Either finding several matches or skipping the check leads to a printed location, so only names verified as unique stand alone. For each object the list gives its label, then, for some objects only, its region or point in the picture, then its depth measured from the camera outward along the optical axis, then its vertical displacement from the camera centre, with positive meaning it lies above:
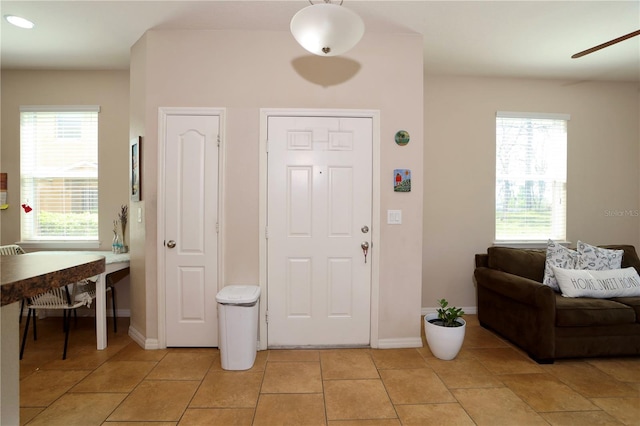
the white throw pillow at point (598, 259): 3.09 -0.50
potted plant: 2.70 -1.07
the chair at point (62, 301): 2.77 -0.82
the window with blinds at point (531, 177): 3.93 +0.37
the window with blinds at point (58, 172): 3.75 +0.40
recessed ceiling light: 2.73 +1.60
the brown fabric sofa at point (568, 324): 2.66 -0.99
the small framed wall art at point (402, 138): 2.97 +0.64
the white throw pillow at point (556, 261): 3.08 -0.52
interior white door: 2.95 -0.21
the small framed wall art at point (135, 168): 3.00 +0.36
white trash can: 2.57 -0.99
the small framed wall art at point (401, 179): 2.98 +0.26
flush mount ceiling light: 1.47 +0.84
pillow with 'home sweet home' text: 2.87 -0.68
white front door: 2.96 -0.20
